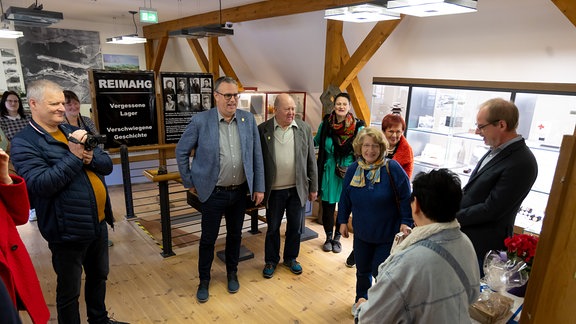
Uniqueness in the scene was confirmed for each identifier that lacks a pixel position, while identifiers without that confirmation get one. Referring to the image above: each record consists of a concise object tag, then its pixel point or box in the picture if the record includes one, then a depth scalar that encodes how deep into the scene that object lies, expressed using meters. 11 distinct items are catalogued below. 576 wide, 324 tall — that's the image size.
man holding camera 1.80
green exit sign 4.52
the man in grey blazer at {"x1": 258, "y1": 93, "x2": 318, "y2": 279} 2.87
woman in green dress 3.31
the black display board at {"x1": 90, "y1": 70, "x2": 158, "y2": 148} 3.83
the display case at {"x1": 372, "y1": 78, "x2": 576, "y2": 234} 3.14
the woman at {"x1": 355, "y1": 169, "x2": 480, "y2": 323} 1.14
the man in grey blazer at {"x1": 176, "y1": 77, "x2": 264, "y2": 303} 2.55
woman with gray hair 2.17
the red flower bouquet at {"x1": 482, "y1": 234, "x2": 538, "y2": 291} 1.73
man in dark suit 1.89
